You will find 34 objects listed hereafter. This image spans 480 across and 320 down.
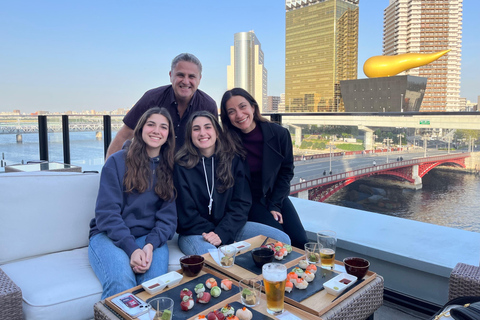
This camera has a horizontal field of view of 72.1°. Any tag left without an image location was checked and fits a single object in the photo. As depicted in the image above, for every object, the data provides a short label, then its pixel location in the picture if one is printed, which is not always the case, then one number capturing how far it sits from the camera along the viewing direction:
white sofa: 1.42
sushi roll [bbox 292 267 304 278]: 1.27
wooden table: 1.09
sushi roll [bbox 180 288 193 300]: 1.11
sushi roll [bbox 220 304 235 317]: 0.99
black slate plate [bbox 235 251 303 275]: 1.38
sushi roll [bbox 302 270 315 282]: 1.25
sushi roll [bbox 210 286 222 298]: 1.14
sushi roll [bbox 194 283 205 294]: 1.14
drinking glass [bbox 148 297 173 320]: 0.98
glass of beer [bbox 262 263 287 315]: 1.04
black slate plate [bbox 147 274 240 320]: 1.05
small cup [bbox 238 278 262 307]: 1.09
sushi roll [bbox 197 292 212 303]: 1.10
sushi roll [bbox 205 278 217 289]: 1.20
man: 2.47
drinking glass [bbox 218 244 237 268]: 1.40
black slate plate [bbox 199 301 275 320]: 1.02
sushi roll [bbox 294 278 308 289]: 1.21
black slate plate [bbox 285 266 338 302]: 1.15
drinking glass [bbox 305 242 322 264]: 1.42
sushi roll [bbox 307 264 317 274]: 1.31
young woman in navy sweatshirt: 1.59
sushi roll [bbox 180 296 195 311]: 1.06
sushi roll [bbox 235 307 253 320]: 0.99
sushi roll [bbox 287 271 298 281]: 1.23
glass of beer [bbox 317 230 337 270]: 1.40
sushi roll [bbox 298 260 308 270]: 1.36
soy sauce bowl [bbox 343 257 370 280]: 1.30
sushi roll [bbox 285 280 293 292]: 1.18
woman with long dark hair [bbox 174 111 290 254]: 1.90
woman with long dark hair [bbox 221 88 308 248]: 2.20
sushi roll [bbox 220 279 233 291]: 1.19
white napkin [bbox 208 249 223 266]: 1.44
